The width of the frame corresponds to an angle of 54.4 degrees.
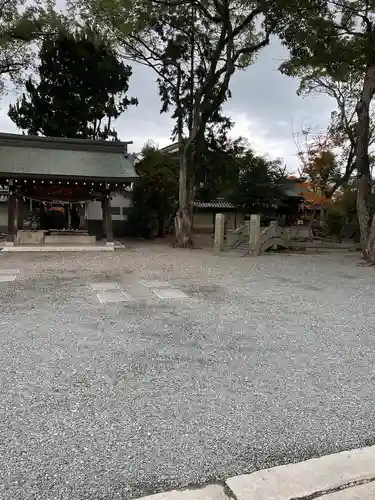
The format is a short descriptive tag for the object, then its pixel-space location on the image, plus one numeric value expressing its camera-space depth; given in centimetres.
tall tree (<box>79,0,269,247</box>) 1216
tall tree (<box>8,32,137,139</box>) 1681
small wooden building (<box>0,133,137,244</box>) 1237
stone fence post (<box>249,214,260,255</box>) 1231
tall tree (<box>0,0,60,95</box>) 1366
